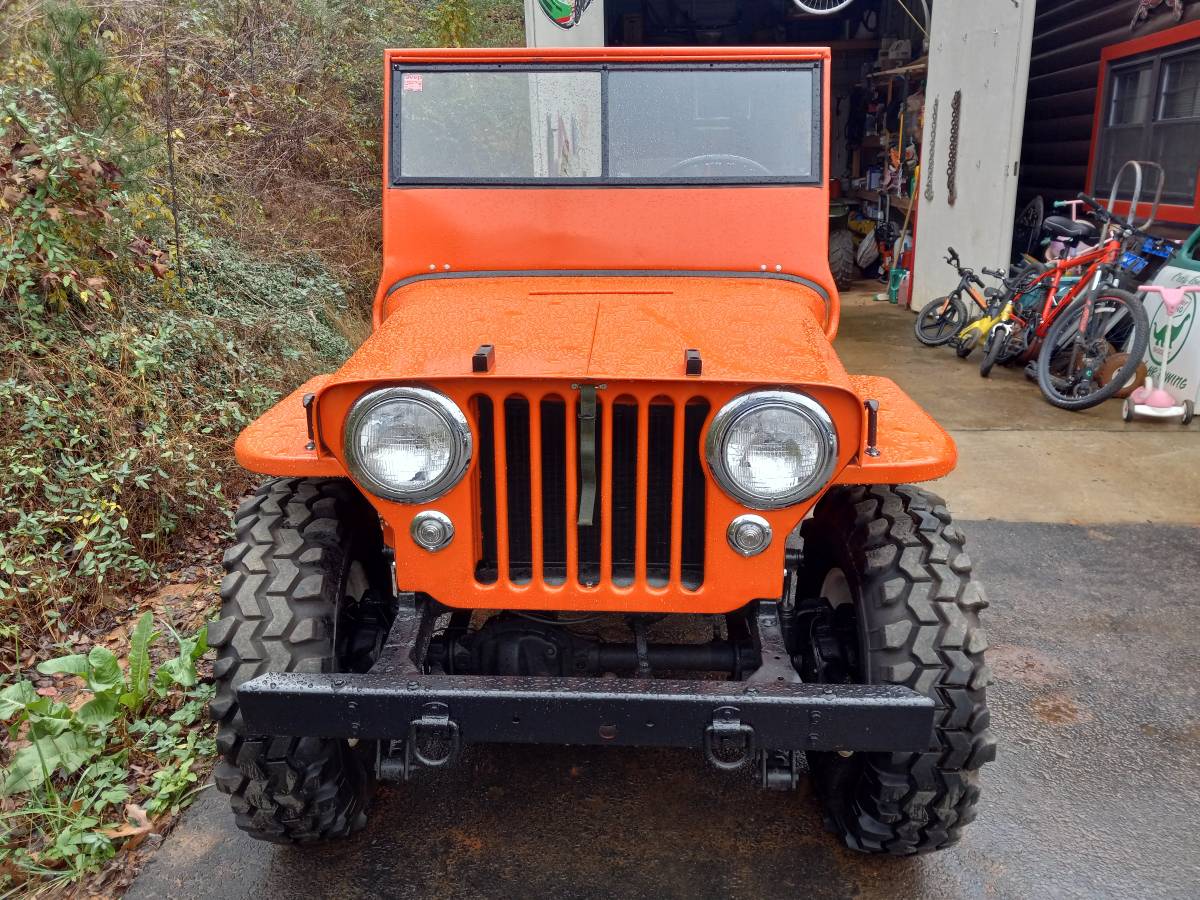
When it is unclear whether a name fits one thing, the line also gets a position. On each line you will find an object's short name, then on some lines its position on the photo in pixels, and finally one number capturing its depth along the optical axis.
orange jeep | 1.97
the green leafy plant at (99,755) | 2.53
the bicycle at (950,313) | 8.16
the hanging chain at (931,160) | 9.55
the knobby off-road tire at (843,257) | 12.06
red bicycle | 6.14
